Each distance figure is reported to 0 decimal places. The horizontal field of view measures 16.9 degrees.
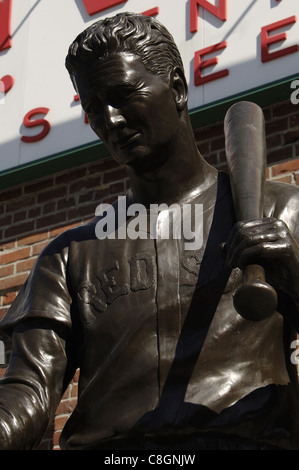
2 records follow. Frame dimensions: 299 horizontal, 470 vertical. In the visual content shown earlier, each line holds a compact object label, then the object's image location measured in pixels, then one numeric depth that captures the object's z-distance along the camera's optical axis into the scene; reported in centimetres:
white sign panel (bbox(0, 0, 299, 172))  489
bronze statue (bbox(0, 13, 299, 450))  213
